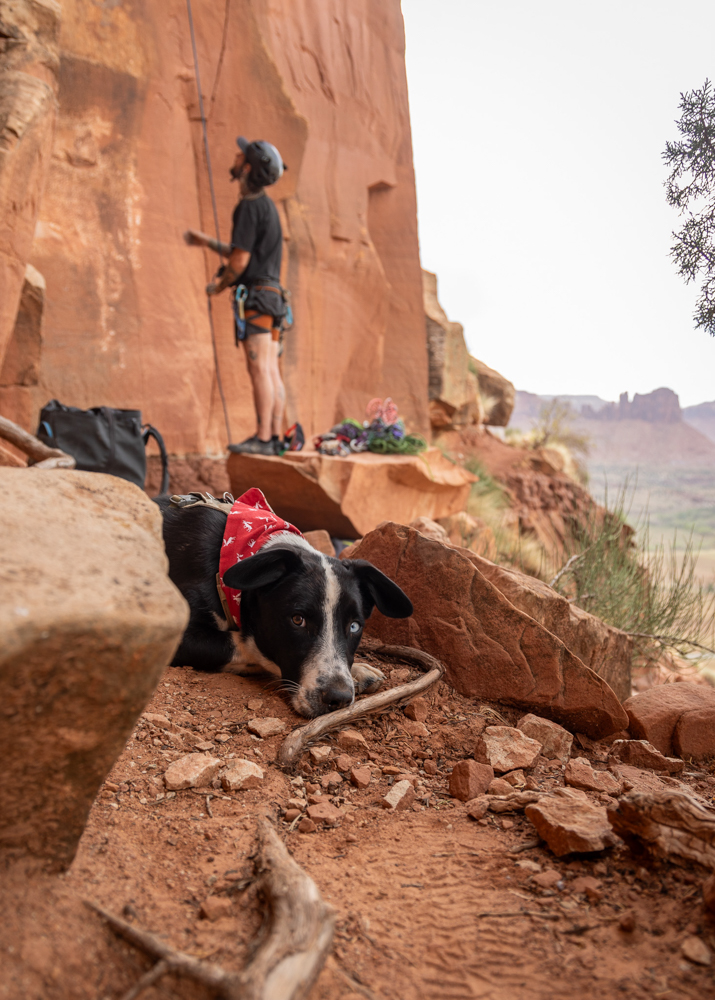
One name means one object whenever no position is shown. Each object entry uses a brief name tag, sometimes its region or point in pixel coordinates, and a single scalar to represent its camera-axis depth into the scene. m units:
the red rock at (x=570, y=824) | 1.76
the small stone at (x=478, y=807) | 2.11
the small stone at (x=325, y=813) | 2.07
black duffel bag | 5.62
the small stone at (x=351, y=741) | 2.52
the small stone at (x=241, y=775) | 2.13
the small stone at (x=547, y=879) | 1.69
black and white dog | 2.74
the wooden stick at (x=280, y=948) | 1.17
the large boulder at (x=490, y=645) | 3.04
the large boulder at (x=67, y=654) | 1.17
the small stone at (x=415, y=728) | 2.71
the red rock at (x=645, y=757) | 2.77
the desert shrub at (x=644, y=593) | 5.81
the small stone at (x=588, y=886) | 1.61
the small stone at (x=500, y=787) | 2.29
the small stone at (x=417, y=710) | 2.82
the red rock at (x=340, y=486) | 7.03
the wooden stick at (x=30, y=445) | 4.34
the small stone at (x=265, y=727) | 2.50
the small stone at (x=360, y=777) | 2.32
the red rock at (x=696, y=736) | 3.08
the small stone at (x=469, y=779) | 2.29
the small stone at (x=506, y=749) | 2.50
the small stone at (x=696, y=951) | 1.35
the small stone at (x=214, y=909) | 1.46
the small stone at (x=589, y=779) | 2.33
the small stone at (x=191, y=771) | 2.09
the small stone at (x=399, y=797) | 2.21
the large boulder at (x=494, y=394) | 17.33
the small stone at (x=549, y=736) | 2.77
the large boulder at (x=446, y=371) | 14.59
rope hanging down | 9.34
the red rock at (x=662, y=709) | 3.17
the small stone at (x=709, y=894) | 1.44
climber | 7.03
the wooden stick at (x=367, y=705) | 2.36
